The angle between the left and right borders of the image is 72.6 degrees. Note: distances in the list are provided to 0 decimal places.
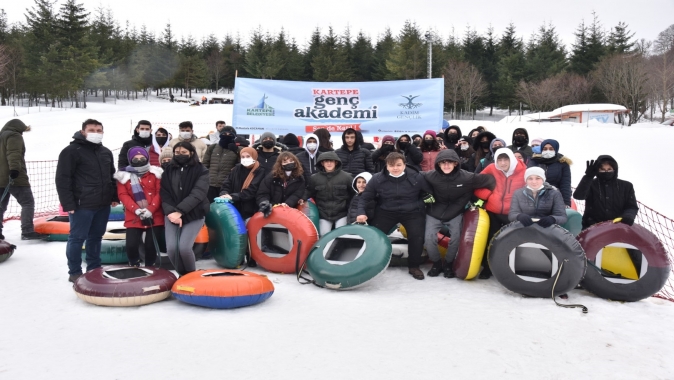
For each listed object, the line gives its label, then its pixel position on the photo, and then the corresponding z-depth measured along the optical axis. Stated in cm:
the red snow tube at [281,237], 529
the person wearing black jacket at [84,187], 442
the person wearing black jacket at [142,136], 640
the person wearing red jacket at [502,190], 529
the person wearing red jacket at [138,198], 479
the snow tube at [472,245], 509
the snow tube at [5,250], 535
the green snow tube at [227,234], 529
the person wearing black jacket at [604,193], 504
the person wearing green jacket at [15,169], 600
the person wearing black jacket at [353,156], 671
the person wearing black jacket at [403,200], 547
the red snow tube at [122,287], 396
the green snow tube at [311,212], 583
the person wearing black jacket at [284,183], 573
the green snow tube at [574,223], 536
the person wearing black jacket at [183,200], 480
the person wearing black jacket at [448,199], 539
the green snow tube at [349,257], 476
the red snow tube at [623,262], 462
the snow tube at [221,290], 399
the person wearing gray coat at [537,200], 491
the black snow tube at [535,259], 455
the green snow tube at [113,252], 543
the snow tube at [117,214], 695
